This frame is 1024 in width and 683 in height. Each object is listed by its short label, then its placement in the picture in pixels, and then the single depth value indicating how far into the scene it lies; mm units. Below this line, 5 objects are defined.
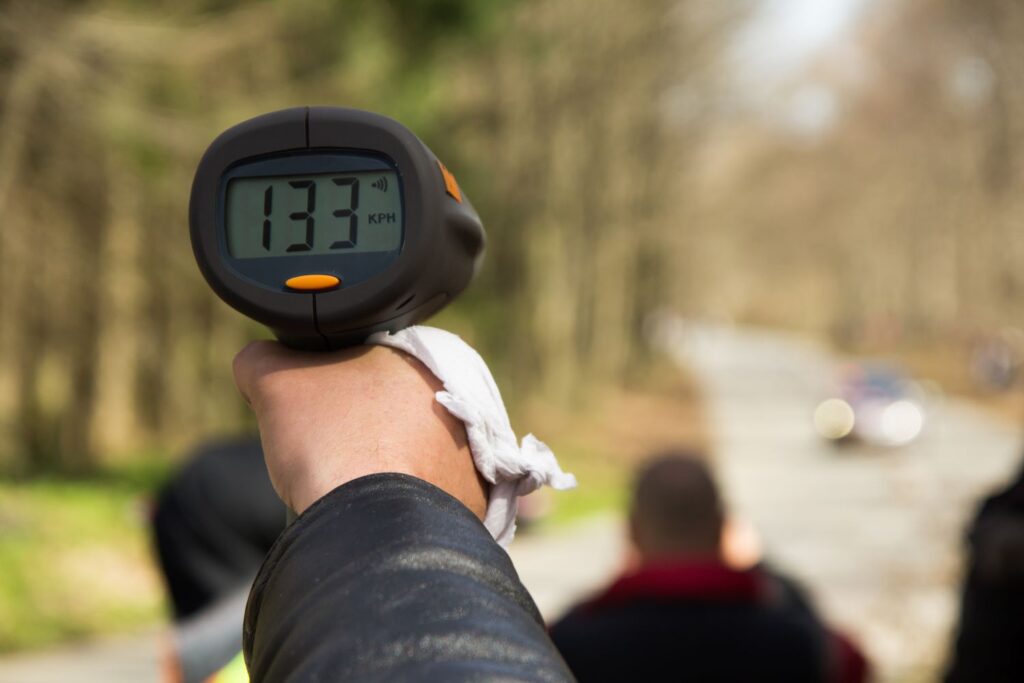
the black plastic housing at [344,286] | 1151
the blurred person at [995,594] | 3705
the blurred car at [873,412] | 27030
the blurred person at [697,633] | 3334
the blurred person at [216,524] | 3553
